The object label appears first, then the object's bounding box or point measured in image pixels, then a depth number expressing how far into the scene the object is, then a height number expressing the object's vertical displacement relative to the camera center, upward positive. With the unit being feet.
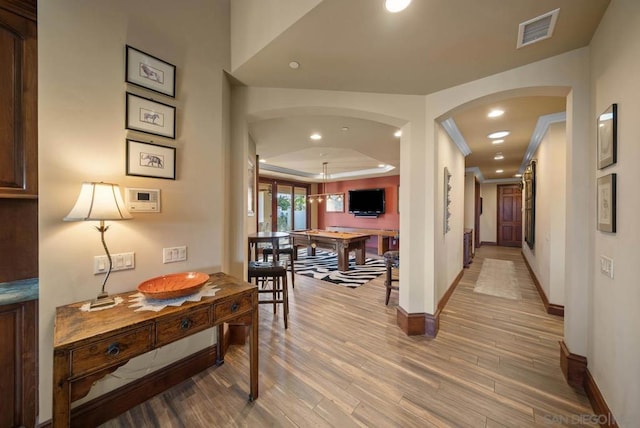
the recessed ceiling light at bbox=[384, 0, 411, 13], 4.50 +4.05
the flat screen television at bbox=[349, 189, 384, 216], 26.05 +1.29
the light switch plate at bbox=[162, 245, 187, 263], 6.01 -1.09
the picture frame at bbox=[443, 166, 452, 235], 9.90 +0.60
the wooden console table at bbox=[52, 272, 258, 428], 3.39 -2.12
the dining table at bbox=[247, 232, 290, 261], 11.59 -1.30
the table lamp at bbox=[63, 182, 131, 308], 4.31 +0.10
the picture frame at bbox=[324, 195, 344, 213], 29.96 +1.14
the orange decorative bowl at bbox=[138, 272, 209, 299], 4.71 -1.63
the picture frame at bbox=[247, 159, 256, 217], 12.77 +1.35
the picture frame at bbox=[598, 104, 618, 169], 4.51 +1.55
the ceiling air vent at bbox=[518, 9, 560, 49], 4.88 +4.08
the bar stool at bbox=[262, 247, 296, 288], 13.51 -2.29
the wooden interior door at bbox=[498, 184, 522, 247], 27.37 -0.30
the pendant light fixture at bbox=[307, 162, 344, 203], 27.66 +2.21
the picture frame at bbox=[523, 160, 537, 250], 14.05 +0.79
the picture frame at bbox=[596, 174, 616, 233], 4.53 +0.21
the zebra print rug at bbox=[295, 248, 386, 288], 14.99 -4.21
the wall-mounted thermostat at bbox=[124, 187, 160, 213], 5.49 +0.29
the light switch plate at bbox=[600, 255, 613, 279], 4.70 -1.08
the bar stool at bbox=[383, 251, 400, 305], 10.96 -2.48
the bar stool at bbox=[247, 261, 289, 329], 8.99 -2.34
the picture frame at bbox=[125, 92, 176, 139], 5.45 +2.33
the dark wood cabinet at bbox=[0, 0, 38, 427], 4.33 +0.11
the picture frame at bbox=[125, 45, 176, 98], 5.43 +3.41
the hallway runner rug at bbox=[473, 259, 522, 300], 12.87 -4.25
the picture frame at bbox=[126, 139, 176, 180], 5.48 +1.27
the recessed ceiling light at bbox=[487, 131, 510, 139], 11.84 +4.08
